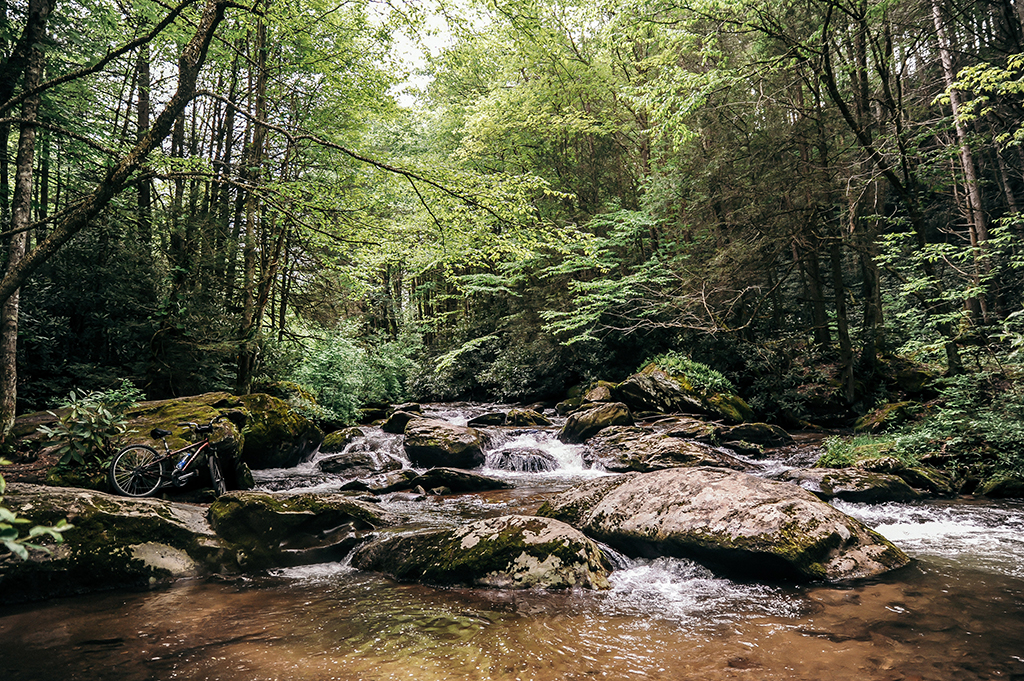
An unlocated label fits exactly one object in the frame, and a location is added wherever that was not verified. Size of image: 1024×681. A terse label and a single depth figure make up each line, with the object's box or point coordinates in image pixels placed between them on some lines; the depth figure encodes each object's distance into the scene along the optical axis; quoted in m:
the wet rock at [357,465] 10.23
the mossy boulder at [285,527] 5.56
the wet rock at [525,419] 15.18
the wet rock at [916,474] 7.62
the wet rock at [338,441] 11.99
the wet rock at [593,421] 12.73
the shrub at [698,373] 14.74
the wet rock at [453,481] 9.20
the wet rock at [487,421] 15.48
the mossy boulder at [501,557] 4.77
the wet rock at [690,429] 11.93
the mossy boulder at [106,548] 4.54
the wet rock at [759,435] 11.83
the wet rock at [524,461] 11.30
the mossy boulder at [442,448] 11.13
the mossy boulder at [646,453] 10.11
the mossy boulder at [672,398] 13.71
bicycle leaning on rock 6.70
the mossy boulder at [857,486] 7.36
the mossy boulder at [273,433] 9.88
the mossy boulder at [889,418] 10.86
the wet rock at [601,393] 15.41
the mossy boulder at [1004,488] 7.24
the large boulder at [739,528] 4.75
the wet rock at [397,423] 14.25
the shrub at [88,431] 6.60
